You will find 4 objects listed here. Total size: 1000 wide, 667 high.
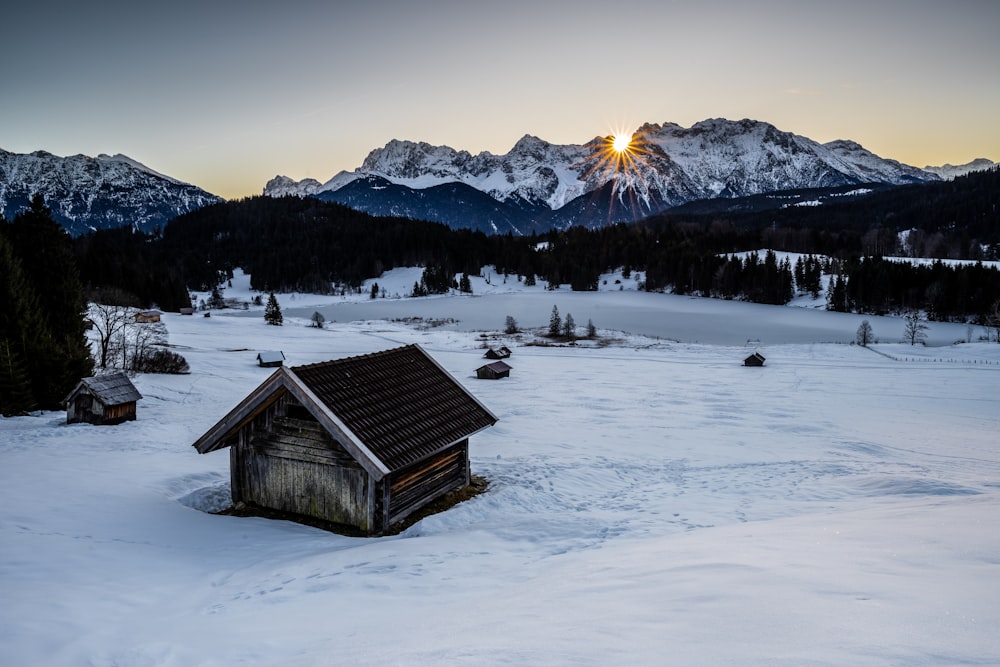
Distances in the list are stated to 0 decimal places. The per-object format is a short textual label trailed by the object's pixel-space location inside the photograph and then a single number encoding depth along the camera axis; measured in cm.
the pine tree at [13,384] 2495
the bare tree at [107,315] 3934
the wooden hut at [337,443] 1320
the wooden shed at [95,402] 2473
